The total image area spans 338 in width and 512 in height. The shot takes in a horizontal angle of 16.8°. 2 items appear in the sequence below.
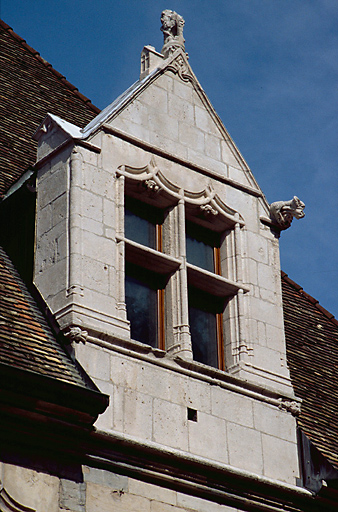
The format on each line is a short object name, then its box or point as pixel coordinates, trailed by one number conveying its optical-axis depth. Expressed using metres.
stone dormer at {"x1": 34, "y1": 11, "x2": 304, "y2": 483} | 9.89
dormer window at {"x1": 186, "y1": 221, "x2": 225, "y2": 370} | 10.94
